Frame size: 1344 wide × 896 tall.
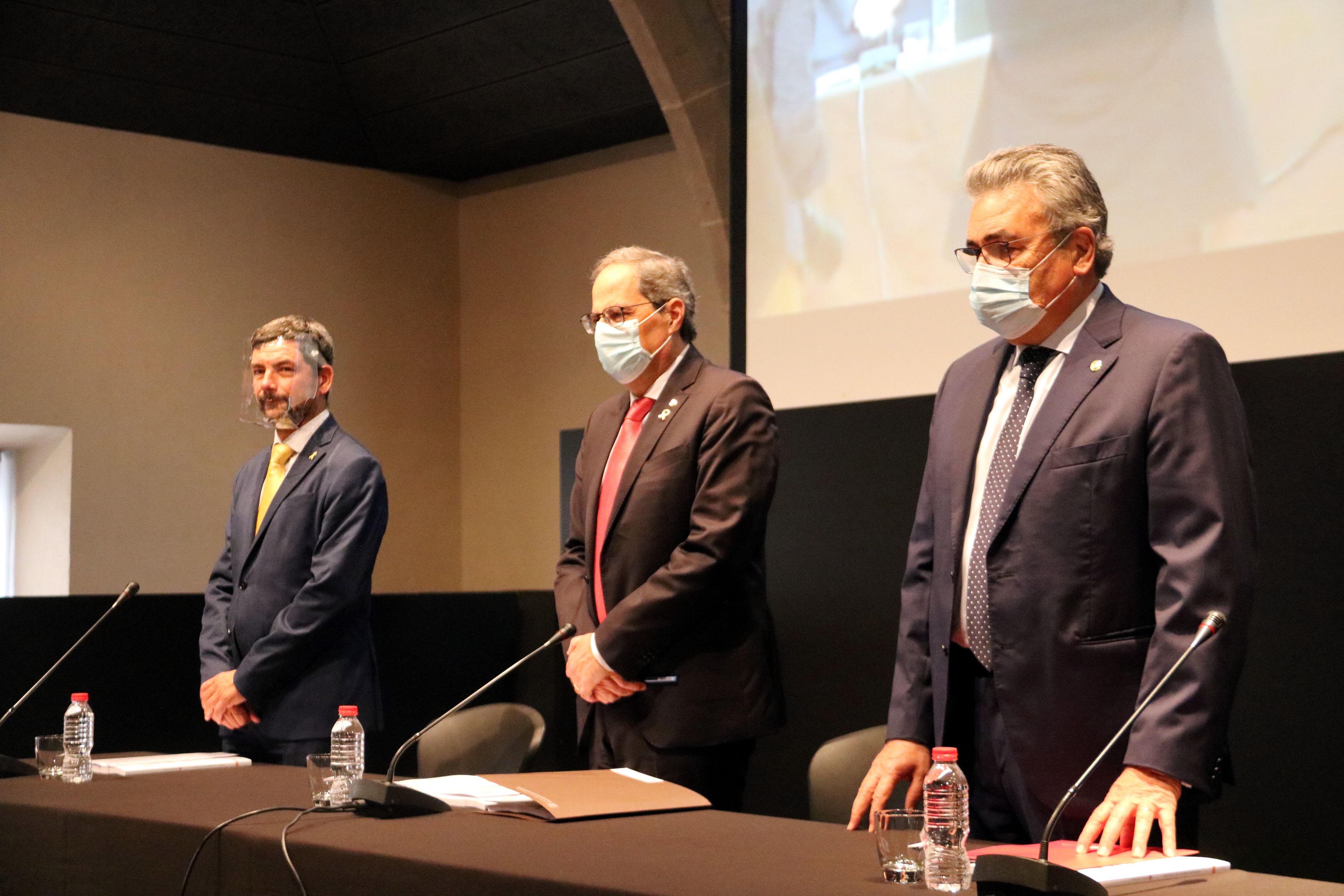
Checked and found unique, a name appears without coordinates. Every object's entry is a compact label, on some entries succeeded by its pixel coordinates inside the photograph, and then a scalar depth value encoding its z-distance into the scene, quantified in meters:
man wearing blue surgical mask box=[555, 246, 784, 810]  2.71
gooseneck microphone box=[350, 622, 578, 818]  2.02
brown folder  2.00
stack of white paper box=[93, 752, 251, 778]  2.56
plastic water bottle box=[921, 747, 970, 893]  1.58
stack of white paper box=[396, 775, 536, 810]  2.08
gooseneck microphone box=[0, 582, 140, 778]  2.57
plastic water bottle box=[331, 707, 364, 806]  2.16
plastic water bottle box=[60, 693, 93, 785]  2.52
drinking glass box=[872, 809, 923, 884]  1.58
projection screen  3.46
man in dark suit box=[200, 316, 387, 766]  3.19
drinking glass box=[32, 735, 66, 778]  2.56
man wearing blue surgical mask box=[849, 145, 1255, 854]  1.86
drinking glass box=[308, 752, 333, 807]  2.16
